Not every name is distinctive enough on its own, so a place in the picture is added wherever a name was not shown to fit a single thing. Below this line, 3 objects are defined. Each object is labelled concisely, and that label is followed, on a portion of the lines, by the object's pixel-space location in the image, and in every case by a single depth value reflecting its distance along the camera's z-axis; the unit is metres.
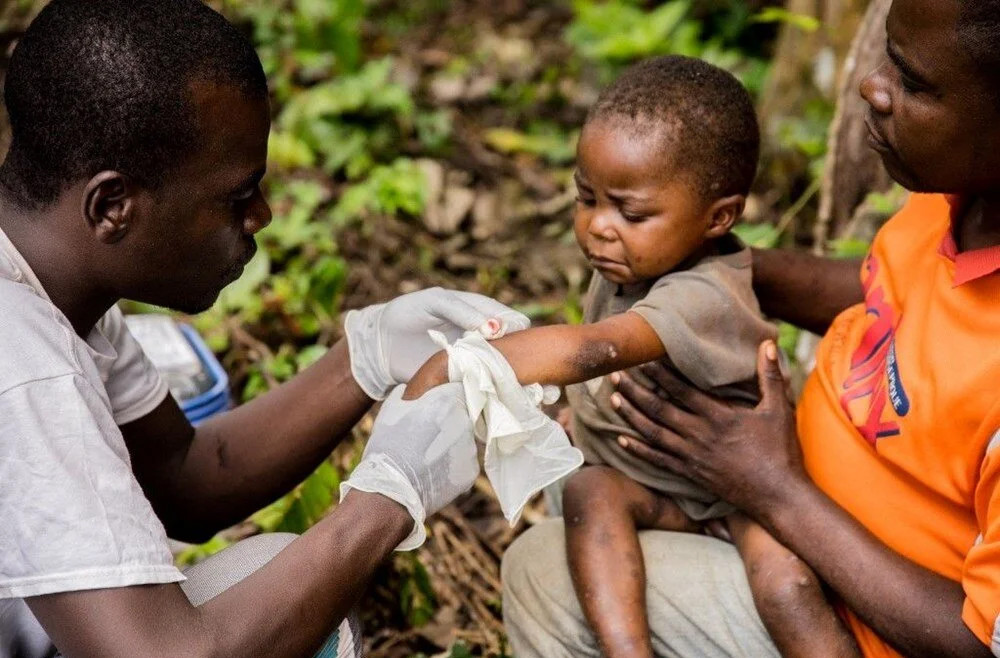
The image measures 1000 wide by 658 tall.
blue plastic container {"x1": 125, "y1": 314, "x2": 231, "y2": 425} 2.92
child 2.00
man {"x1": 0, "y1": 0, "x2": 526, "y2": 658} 1.53
